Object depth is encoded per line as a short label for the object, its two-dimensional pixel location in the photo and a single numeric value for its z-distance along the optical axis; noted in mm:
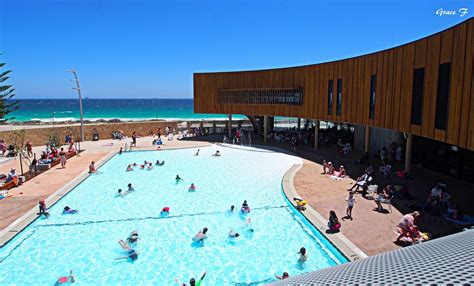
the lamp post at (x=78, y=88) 29664
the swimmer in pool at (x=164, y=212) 12602
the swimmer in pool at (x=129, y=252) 9594
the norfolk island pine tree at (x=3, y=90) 21838
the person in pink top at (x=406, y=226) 9211
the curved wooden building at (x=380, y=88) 10258
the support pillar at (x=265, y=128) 29047
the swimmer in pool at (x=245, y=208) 12800
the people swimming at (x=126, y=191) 15088
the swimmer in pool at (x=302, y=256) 9289
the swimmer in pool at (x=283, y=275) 8070
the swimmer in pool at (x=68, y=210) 12750
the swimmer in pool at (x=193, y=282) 7789
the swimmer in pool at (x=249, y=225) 11422
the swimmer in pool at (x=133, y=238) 10398
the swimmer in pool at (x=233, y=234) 10867
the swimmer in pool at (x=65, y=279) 8360
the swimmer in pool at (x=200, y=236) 10495
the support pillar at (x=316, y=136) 24266
